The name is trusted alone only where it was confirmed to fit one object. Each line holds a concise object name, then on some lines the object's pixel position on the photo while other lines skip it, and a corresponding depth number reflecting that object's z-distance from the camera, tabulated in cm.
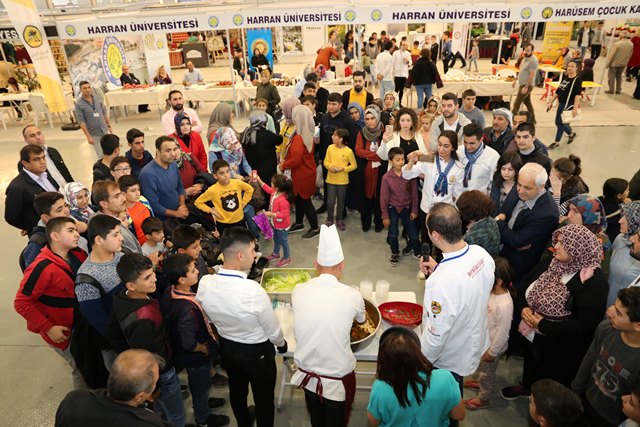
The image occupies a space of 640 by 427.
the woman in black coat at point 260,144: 535
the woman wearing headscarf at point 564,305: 259
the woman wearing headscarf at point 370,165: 523
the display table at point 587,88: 1073
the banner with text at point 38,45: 789
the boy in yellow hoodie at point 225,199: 449
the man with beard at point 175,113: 600
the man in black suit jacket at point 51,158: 472
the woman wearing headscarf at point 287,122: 575
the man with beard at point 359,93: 698
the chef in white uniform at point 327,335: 227
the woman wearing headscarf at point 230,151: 499
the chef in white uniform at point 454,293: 237
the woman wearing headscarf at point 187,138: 502
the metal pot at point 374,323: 277
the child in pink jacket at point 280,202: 479
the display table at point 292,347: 277
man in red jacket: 289
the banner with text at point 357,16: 818
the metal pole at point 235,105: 1001
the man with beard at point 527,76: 913
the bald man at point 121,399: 189
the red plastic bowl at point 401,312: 299
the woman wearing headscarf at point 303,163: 534
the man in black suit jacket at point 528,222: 326
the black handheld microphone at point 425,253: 296
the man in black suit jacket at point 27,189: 413
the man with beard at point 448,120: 502
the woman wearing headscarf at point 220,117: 546
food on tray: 347
